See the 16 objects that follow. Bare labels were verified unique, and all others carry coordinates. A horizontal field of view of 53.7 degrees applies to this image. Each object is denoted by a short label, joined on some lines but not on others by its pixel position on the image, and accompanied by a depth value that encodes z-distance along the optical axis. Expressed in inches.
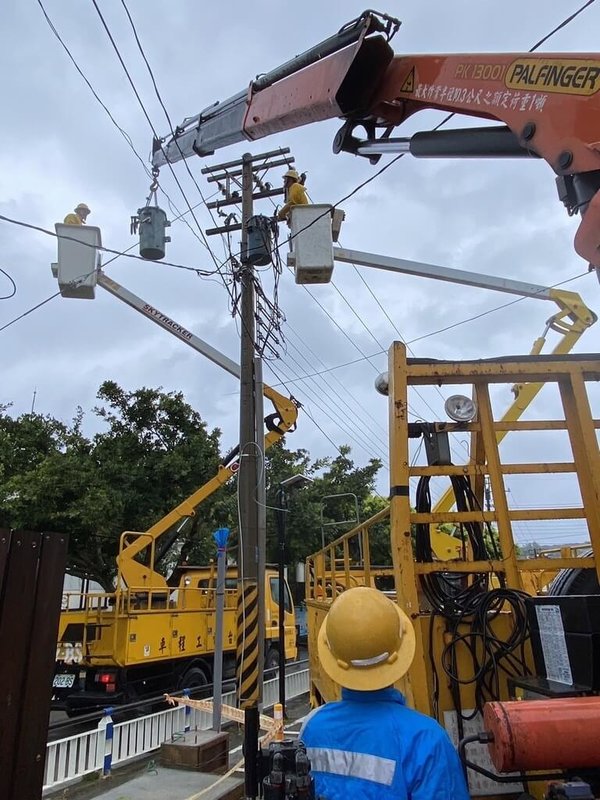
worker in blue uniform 73.6
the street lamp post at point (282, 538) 319.0
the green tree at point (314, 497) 868.0
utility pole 276.4
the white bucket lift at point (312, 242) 267.1
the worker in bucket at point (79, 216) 311.9
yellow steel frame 131.0
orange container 76.4
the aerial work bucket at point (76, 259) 293.9
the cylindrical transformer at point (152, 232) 309.4
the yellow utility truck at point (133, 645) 383.6
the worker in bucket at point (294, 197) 310.8
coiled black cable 125.0
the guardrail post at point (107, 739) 273.4
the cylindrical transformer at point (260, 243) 360.2
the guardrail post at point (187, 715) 332.8
